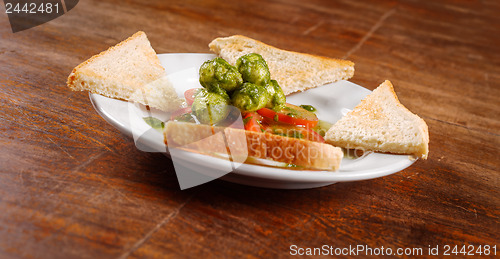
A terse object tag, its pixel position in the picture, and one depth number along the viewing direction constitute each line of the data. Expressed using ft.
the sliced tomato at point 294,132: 2.12
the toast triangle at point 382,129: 2.06
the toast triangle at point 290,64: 2.46
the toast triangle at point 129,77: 2.14
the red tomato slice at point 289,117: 2.20
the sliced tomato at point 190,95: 2.23
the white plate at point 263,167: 1.87
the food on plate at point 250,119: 1.92
